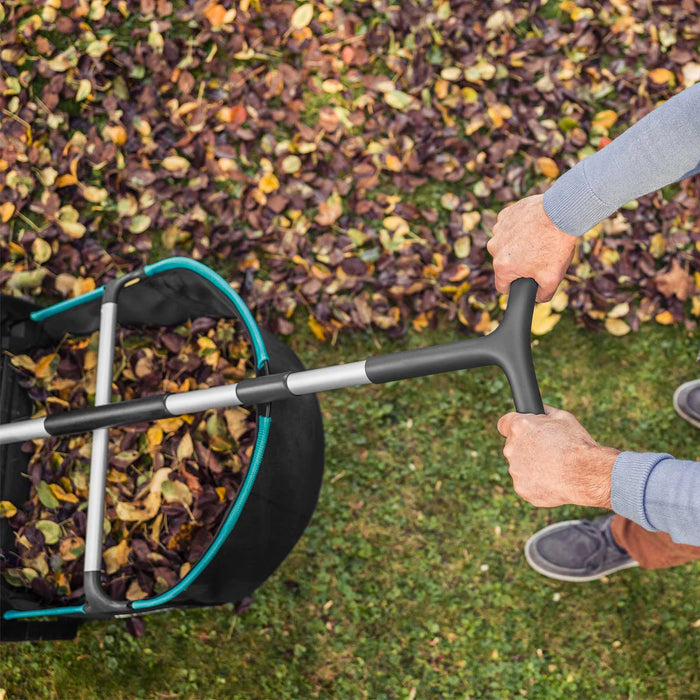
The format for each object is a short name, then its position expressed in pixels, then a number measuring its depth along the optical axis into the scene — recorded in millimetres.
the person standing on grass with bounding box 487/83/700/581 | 1014
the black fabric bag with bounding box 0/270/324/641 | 1410
